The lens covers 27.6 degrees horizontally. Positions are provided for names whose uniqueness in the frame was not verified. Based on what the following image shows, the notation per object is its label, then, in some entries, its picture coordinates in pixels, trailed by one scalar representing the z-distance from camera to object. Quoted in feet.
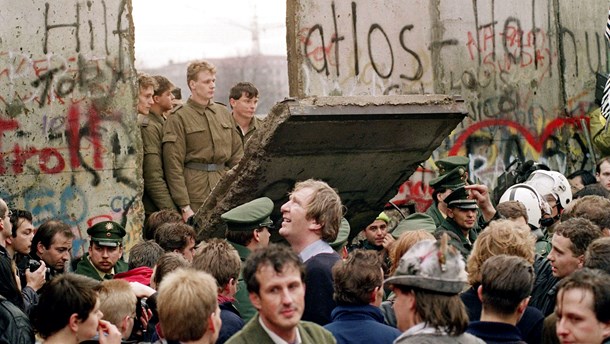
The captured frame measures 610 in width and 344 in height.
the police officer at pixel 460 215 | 35.14
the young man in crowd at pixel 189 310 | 19.26
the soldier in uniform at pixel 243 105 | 42.50
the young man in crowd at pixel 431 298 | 18.44
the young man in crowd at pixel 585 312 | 20.47
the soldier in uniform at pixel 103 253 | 33.17
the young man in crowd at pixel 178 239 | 31.55
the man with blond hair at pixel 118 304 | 22.81
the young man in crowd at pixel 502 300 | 20.98
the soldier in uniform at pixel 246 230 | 28.37
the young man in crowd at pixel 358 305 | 21.76
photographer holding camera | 30.81
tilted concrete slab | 32.32
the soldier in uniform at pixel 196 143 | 40.70
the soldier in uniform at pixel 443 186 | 36.78
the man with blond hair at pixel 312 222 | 25.13
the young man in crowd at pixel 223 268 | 23.77
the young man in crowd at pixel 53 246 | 33.37
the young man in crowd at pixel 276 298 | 19.34
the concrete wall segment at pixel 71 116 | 39.32
